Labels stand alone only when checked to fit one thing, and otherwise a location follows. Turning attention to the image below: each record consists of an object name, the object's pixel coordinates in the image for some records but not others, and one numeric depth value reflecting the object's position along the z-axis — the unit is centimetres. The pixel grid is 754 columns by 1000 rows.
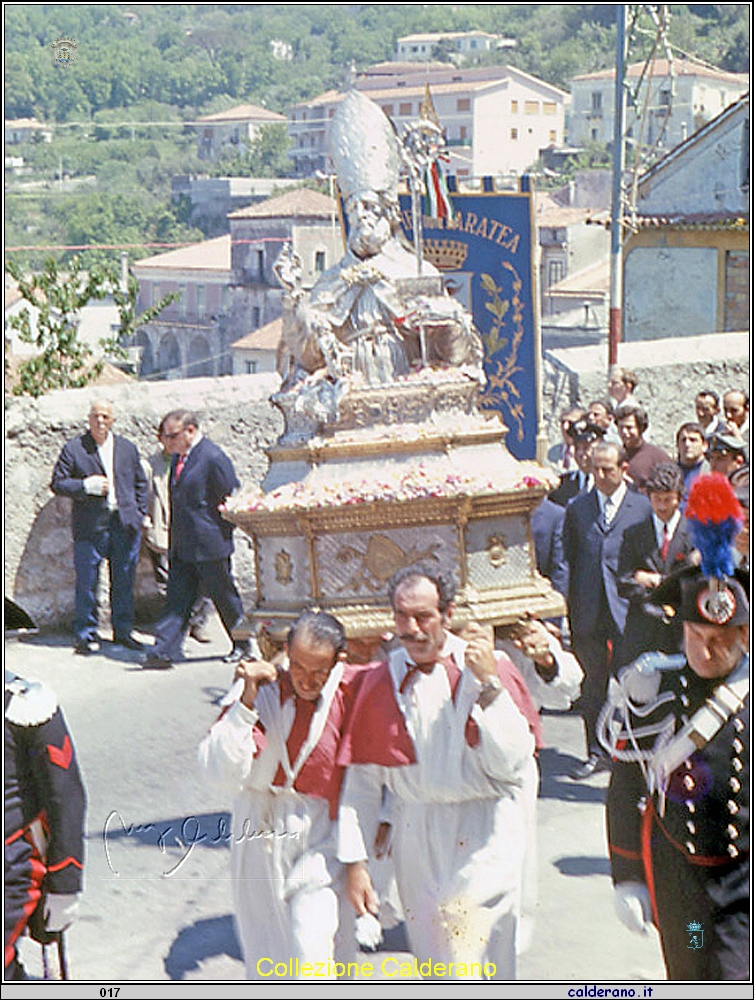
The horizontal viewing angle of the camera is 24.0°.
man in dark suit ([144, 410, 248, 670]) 841
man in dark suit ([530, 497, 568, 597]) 761
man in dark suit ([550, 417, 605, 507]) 796
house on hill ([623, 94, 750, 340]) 1928
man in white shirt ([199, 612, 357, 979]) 479
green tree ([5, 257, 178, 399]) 1002
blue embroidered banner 905
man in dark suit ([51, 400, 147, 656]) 852
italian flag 823
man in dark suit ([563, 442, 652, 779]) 721
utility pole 1300
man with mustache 480
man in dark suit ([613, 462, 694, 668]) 689
